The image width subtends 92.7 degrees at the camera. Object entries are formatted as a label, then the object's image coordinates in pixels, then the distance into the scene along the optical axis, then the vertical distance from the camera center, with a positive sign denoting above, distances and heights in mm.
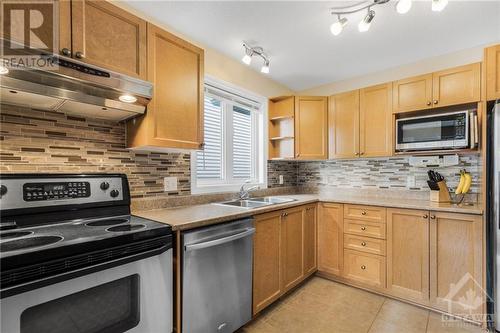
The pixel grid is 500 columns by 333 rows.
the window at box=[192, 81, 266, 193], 2430 +255
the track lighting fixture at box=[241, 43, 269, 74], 2263 +1130
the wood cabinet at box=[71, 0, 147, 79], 1253 +733
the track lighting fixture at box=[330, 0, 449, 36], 1676 +1145
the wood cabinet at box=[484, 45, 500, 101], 1799 +696
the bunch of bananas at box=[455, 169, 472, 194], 2162 -181
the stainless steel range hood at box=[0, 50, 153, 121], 1073 +385
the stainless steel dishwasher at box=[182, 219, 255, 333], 1409 -739
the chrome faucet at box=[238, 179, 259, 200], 2562 -296
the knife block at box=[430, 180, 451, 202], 2290 -290
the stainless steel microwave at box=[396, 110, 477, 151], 2055 +306
